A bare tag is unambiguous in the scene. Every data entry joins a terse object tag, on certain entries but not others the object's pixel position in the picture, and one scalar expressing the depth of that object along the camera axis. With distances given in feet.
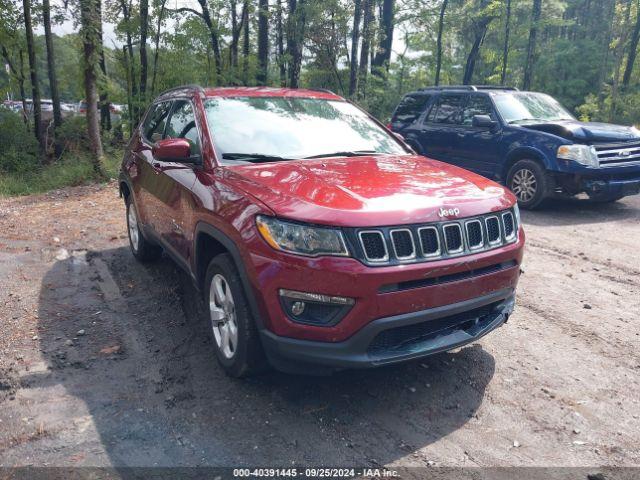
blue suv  25.55
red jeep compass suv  9.04
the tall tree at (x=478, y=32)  77.86
